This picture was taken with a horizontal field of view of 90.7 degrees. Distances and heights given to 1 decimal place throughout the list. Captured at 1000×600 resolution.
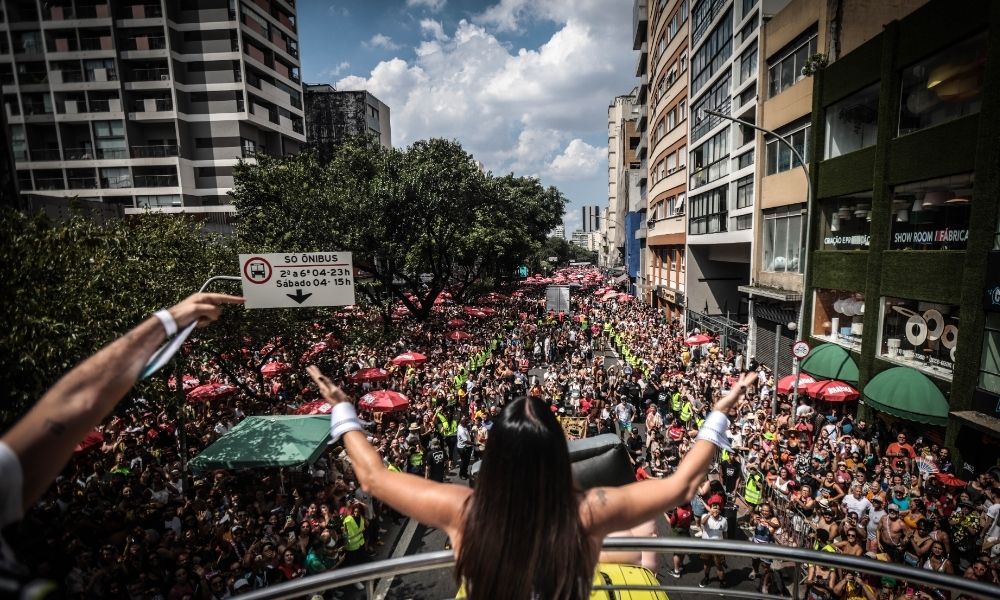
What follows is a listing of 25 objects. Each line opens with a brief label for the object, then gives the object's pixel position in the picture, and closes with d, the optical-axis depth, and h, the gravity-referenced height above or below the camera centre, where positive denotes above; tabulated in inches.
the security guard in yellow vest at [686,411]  539.5 -186.4
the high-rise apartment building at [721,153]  864.8 +173.1
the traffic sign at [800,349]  501.7 -112.7
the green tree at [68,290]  261.0 -22.7
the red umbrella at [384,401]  515.8 -160.6
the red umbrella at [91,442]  403.1 -153.8
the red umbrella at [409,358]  740.0 -164.8
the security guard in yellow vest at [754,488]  374.9 -189.0
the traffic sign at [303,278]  367.9 -20.2
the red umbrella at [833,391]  514.6 -163.4
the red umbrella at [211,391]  565.0 -160.5
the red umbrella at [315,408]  508.4 -162.1
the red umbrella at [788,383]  543.6 -163.5
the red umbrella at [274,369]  680.4 -161.1
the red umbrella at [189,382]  606.6 -159.3
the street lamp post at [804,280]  509.5 -55.7
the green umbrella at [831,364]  583.8 -154.1
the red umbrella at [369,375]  649.6 -166.0
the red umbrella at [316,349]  701.2 -147.9
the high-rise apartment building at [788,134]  605.9 +142.4
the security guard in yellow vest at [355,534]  340.2 -196.6
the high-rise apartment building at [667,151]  1279.5 +256.9
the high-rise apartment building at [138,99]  1429.6 +468.5
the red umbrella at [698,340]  880.3 -177.0
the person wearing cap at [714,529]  325.4 -193.8
